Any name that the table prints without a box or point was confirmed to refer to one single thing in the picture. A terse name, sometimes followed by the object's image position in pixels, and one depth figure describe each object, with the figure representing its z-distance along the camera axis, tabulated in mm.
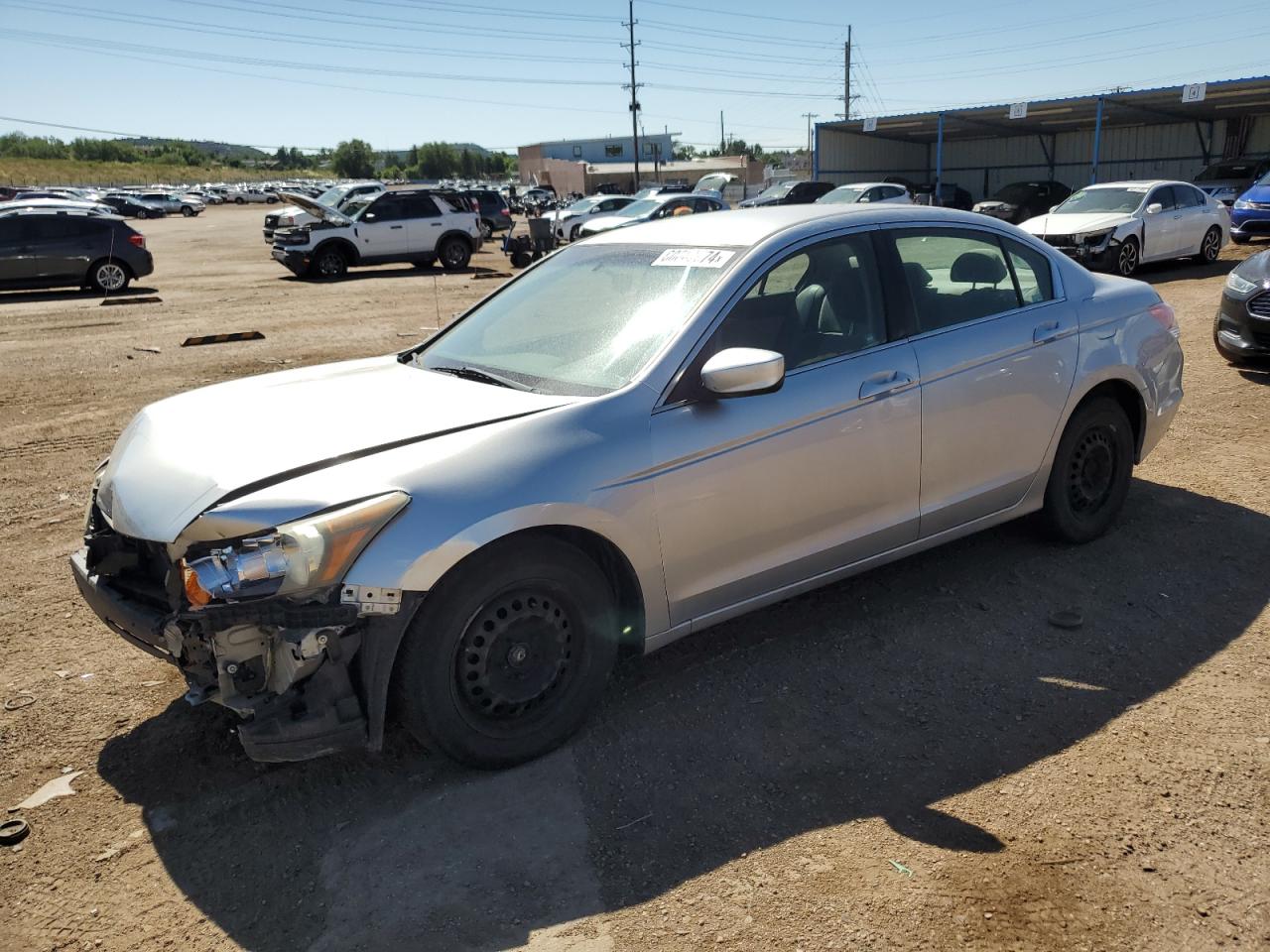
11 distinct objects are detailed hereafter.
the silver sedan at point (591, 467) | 2965
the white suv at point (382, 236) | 21375
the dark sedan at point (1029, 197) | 28375
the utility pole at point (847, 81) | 74938
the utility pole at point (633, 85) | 72688
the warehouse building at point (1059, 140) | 30188
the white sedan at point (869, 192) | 23469
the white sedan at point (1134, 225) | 15602
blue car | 20250
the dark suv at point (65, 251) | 17688
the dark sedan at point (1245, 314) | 8227
